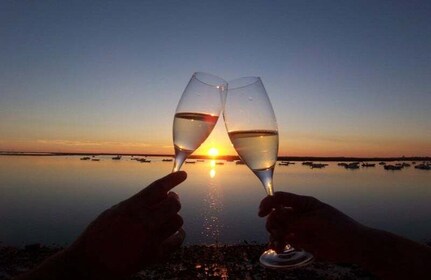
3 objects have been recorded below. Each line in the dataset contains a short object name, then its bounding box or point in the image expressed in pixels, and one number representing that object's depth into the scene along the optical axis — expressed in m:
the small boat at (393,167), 109.44
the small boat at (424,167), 112.03
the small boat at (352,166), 118.29
